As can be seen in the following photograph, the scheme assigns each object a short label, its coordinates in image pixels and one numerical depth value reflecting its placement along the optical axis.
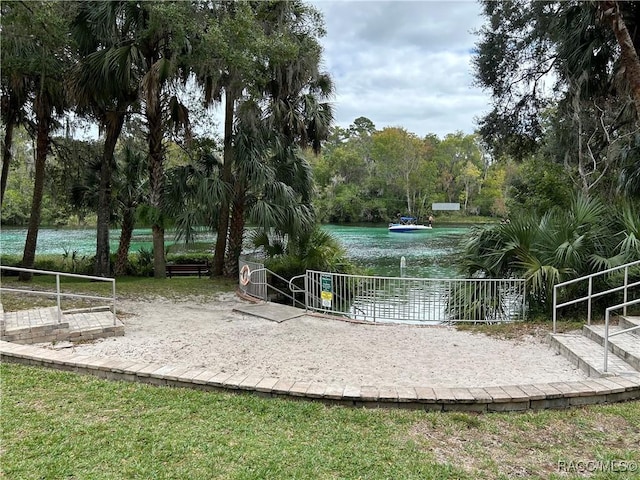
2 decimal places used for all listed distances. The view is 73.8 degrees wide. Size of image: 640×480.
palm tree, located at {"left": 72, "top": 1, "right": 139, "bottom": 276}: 9.82
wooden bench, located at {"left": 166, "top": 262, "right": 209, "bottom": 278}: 14.62
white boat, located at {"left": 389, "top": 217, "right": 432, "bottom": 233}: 48.12
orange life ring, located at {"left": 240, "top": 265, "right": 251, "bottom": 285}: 9.63
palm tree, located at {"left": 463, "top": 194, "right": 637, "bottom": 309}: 6.93
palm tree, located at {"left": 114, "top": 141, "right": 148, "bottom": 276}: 14.77
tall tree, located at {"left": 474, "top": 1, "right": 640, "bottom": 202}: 8.36
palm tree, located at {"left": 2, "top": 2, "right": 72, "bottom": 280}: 7.69
